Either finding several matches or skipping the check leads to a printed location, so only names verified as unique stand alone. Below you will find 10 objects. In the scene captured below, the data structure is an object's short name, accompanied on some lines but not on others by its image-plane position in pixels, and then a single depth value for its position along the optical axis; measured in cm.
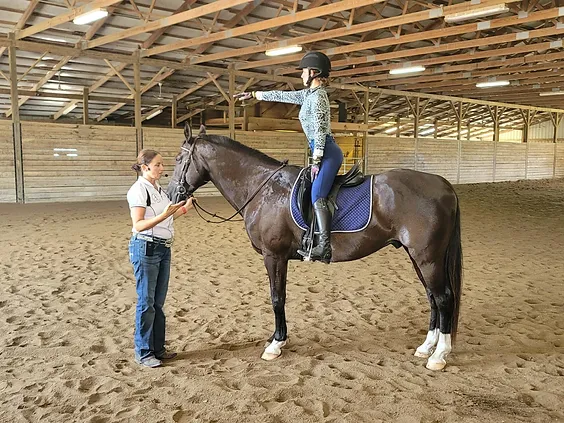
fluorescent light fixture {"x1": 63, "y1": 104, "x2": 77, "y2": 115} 1588
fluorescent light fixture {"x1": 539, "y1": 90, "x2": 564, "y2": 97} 1722
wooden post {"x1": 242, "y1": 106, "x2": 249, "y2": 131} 1496
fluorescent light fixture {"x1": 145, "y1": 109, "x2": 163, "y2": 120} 1739
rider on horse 311
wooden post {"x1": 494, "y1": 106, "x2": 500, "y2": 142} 2106
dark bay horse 312
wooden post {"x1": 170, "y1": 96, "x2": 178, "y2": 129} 1541
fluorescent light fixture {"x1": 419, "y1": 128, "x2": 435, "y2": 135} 2522
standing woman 291
